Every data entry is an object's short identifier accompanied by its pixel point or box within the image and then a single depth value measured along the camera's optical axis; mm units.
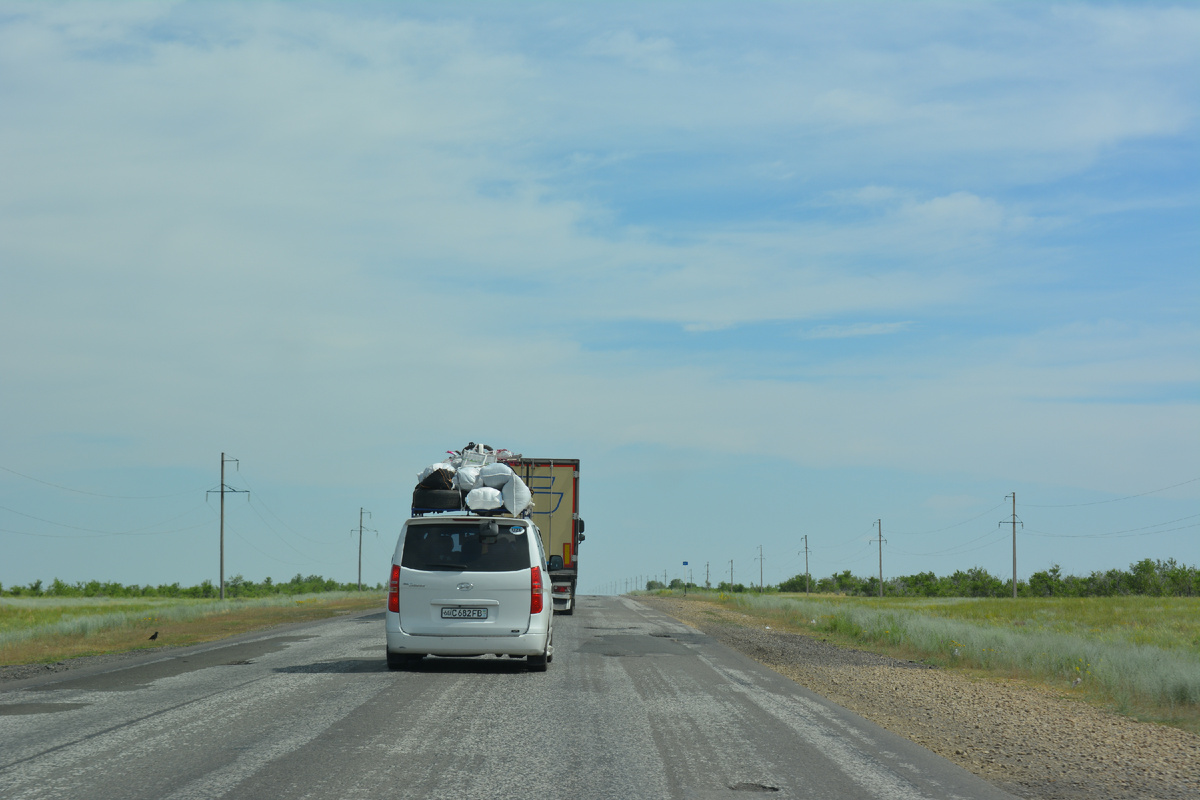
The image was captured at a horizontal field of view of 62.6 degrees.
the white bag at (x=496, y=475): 15602
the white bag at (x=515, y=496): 15548
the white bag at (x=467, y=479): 15695
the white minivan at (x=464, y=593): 13195
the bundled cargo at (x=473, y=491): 14969
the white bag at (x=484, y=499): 14789
